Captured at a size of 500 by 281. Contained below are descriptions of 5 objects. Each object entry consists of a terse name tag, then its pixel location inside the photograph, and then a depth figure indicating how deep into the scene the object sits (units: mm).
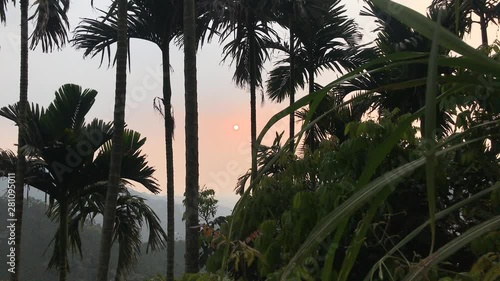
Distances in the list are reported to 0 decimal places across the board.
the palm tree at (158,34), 9016
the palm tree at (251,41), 9398
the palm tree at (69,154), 8930
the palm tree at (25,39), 9688
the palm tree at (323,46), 10195
